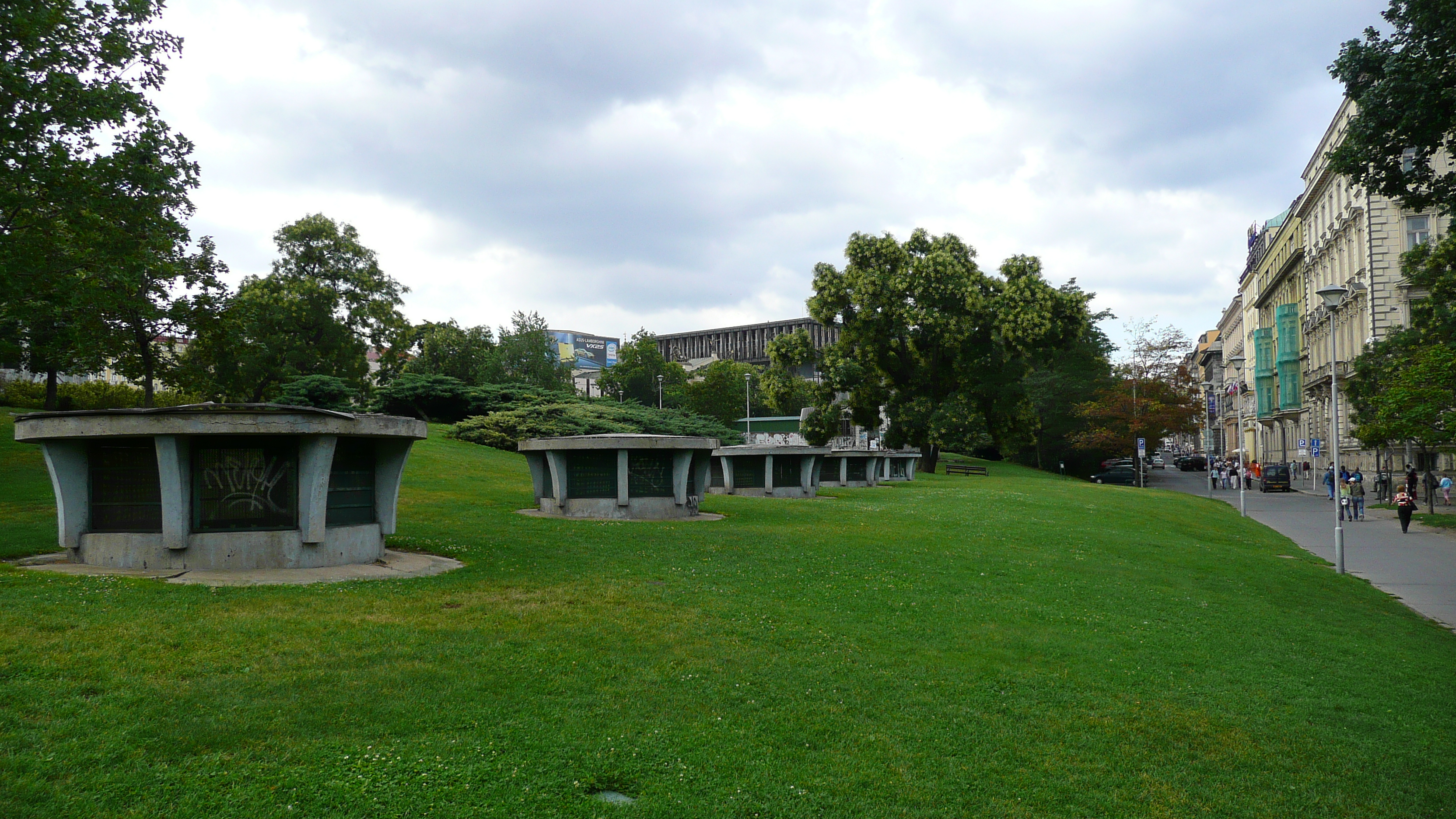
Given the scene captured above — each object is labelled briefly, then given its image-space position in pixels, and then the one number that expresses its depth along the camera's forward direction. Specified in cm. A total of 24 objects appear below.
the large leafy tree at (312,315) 4234
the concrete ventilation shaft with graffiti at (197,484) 1024
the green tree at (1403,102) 1350
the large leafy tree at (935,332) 4450
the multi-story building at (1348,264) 5356
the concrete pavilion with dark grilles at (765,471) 2895
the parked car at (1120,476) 6031
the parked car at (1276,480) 5194
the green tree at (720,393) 9388
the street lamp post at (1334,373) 1955
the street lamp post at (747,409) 9219
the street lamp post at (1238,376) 8084
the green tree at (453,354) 6962
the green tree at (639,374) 9456
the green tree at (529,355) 7512
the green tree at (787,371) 4775
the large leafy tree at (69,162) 1695
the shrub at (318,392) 3497
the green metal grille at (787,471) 2950
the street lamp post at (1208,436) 5434
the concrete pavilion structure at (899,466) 4438
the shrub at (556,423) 4181
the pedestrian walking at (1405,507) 2675
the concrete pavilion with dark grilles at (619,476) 1895
